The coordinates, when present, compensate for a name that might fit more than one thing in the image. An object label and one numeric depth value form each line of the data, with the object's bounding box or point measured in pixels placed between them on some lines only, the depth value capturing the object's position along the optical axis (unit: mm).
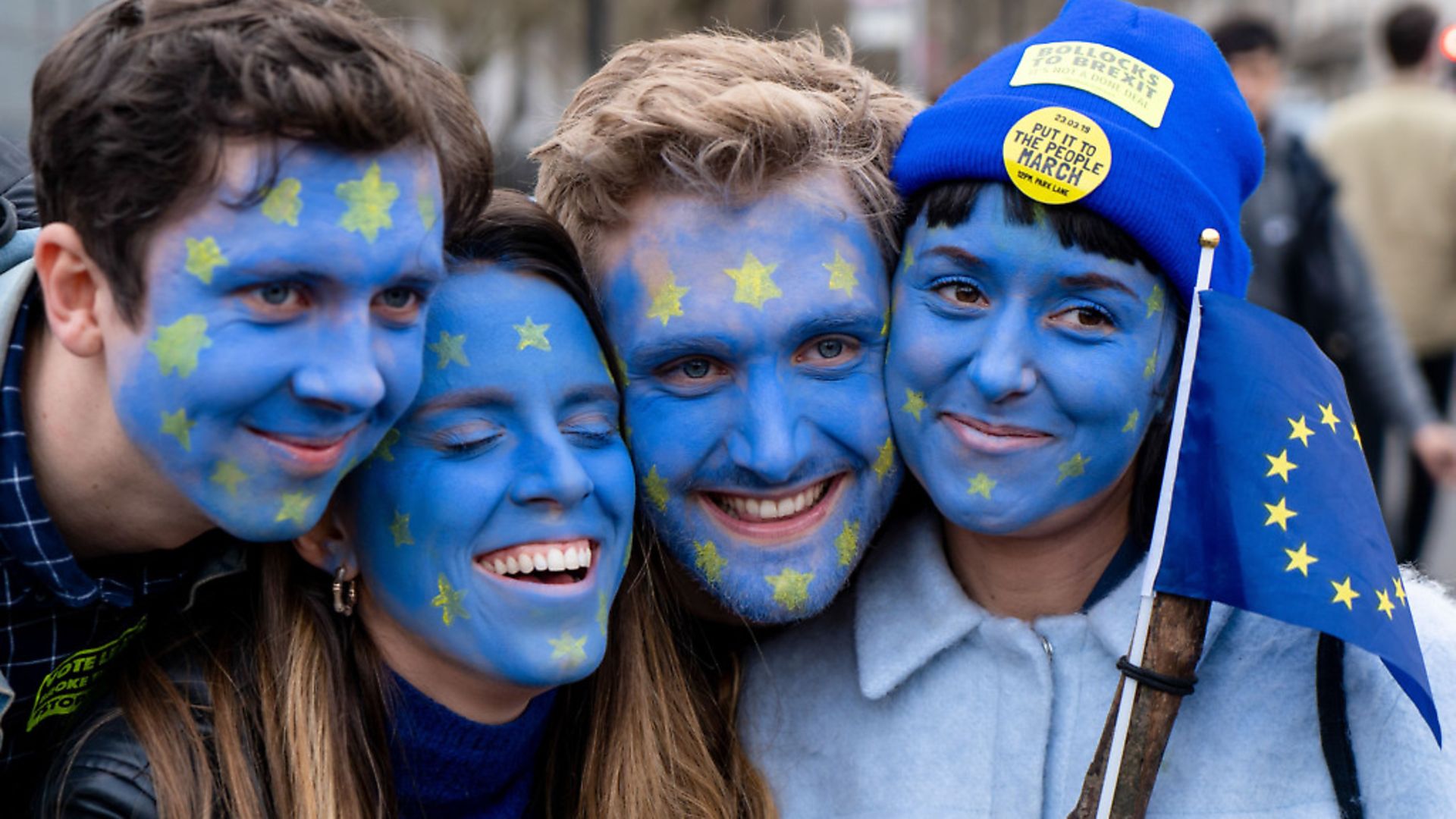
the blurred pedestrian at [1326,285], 6035
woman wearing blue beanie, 2900
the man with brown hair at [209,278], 2463
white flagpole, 2830
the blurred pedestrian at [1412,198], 7305
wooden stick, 2744
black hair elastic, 2766
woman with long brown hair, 2836
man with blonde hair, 3047
